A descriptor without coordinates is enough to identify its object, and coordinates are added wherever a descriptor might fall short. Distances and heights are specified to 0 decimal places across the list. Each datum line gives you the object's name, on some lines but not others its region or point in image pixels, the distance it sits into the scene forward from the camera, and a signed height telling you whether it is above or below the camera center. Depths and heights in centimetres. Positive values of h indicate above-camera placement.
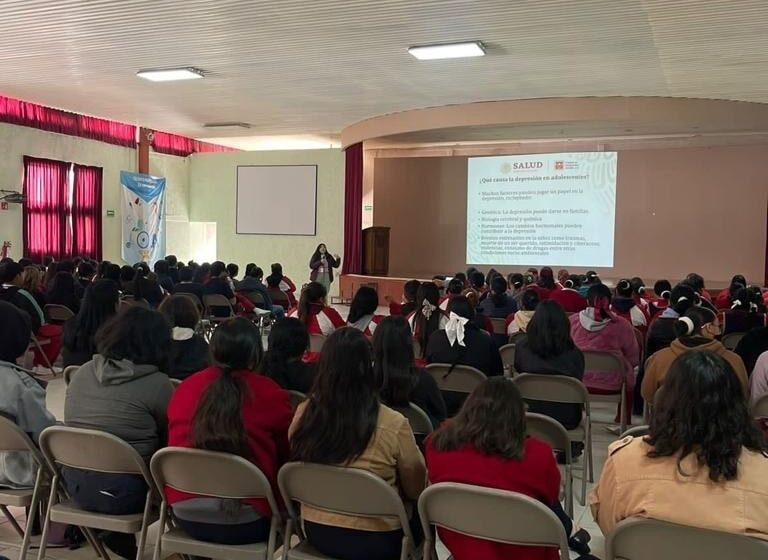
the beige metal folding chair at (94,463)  236 -76
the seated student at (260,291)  855 -58
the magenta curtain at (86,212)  1335 +51
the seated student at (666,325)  509 -53
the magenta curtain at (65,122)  1184 +209
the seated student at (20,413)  272 -67
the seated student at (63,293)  677 -52
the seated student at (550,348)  392 -55
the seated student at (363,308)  506 -45
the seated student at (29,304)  557 -52
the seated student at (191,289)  777 -53
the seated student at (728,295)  703 -44
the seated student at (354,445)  221 -62
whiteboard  1557 +95
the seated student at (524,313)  542 -49
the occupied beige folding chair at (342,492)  207 -74
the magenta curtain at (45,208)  1227 +52
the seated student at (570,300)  635 -45
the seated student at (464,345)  409 -57
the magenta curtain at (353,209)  1437 +71
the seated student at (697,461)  175 -53
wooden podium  1462 -15
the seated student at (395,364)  281 -47
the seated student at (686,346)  376 -49
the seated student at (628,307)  604 -49
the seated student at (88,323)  455 -54
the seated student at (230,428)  229 -61
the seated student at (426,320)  488 -51
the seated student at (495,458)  198 -59
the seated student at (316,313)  534 -52
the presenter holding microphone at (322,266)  1310 -41
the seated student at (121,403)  251 -59
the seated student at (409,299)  553 -44
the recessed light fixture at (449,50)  772 +215
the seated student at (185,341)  366 -52
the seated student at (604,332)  495 -57
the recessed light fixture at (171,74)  915 +216
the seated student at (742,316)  550 -50
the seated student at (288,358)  318 -52
